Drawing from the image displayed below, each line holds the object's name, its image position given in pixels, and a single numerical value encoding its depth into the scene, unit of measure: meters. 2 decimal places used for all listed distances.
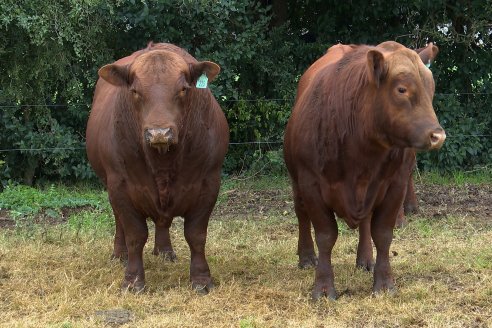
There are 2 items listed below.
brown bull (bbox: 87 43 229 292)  4.92
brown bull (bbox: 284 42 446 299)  4.58
